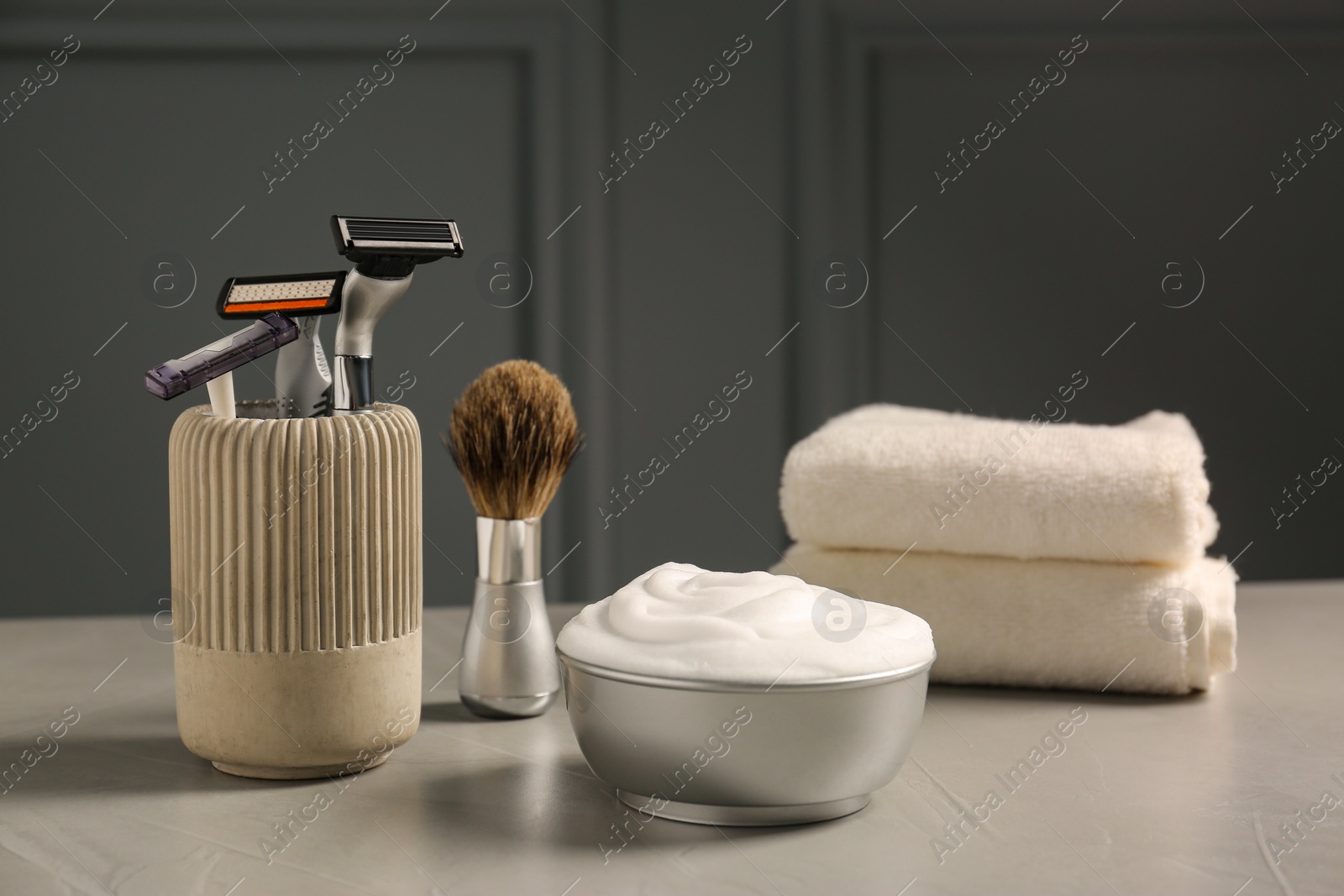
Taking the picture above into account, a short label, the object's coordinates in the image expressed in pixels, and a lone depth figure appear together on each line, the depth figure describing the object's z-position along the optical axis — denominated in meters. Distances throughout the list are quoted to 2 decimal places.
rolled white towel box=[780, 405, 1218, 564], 1.15
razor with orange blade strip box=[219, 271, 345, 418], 1.07
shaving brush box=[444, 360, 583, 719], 1.12
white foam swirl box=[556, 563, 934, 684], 1.02
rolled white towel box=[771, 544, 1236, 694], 1.15
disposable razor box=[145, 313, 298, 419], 1.05
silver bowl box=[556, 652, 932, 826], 1.02
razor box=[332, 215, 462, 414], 1.07
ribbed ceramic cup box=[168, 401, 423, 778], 1.06
